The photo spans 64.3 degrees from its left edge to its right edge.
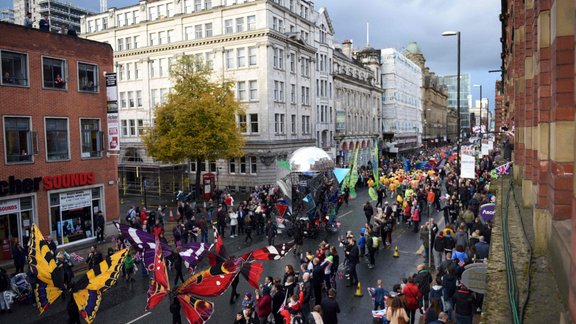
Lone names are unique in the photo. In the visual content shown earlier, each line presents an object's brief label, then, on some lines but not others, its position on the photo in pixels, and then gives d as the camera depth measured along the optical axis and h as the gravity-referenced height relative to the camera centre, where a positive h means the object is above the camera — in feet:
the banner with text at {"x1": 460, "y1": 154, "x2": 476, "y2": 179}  68.44 -4.68
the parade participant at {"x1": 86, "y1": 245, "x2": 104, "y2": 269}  53.16 -13.45
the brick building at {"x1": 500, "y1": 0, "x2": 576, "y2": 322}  14.60 -0.26
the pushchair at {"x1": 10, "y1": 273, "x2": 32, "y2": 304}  50.29 -16.01
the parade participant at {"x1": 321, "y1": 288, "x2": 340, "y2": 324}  35.91 -13.44
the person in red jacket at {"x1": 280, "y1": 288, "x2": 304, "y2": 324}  35.27 -13.36
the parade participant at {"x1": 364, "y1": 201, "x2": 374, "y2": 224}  81.79 -13.06
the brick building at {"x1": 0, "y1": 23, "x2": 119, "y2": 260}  68.18 +1.00
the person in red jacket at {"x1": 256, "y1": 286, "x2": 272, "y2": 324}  37.93 -13.85
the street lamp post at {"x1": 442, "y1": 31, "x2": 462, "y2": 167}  73.80 +10.99
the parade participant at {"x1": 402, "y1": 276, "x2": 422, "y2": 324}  36.73 -12.75
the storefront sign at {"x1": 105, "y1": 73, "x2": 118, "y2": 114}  81.87 +9.13
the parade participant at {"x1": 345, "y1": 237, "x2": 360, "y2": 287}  51.55 -13.83
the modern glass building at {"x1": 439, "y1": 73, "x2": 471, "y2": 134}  612.70 +58.74
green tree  114.32 +4.35
